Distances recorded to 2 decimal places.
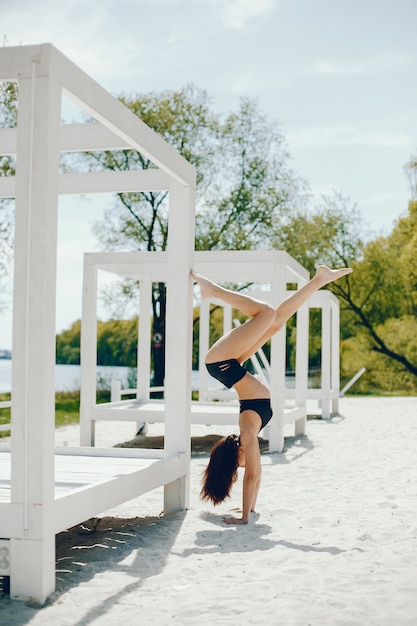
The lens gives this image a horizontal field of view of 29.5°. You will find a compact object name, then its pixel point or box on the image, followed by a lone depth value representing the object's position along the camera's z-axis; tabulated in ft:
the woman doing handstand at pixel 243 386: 18.58
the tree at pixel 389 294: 96.43
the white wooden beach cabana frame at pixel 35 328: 12.09
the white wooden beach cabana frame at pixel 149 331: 32.30
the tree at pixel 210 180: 84.84
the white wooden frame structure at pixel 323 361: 46.83
